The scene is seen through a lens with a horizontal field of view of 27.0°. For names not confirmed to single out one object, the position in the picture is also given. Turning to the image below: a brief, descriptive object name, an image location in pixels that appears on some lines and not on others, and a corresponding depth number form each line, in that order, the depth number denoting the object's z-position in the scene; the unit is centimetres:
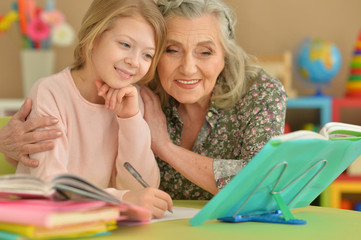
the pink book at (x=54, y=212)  97
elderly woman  154
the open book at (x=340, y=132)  118
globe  278
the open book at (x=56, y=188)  103
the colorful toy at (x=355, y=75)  274
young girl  141
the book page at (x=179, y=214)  123
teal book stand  109
